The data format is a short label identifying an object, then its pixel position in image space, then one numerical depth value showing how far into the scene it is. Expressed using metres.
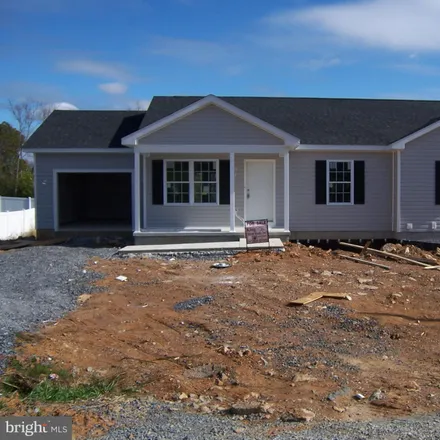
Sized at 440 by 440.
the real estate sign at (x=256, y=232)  15.09
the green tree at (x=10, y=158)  45.59
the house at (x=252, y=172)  16.80
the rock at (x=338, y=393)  5.91
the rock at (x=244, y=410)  5.45
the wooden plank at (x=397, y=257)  14.08
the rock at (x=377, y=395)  5.90
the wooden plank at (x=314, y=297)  9.90
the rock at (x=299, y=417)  5.27
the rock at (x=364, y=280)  11.74
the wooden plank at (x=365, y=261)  13.39
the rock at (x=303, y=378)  6.50
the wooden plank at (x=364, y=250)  15.65
